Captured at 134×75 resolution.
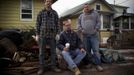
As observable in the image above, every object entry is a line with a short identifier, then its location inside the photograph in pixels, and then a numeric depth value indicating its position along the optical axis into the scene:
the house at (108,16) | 10.48
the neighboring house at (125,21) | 11.63
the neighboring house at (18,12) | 5.83
